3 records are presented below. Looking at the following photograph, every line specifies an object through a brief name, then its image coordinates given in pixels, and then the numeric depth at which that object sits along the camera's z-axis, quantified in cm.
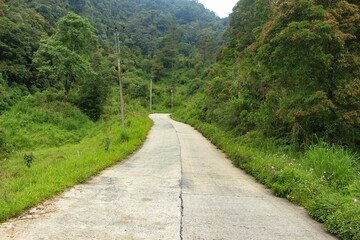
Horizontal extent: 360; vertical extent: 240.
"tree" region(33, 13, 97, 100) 3297
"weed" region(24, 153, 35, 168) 1211
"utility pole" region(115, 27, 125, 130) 2103
